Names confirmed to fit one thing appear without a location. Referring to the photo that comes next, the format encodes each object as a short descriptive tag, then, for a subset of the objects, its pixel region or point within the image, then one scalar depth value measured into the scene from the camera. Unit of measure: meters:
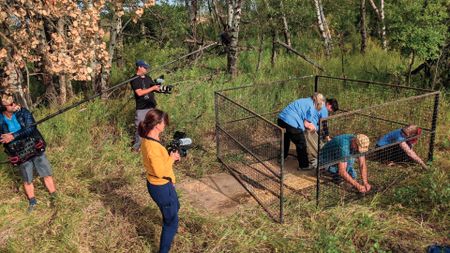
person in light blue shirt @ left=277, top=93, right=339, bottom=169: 6.23
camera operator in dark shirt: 6.67
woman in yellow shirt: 3.84
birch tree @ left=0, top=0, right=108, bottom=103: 6.18
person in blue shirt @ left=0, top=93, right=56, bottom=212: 5.05
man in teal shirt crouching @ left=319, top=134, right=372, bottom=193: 5.23
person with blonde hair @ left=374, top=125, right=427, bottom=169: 6.03
